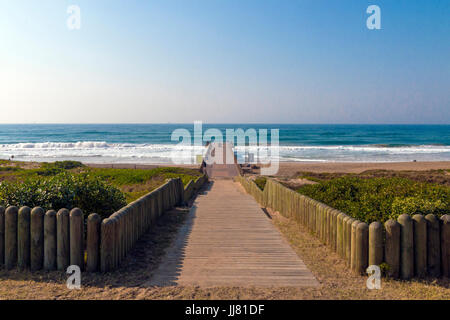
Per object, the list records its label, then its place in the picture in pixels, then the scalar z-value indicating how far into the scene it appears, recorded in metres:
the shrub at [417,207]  5.52
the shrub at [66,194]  6.04
